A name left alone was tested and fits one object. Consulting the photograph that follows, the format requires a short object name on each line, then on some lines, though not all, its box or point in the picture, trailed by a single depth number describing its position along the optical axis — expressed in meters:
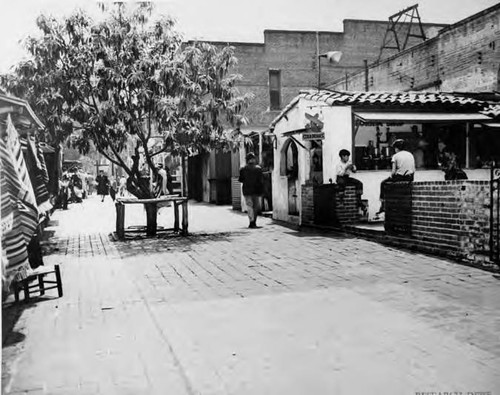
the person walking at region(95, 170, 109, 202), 25.92
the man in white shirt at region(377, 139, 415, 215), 9.24
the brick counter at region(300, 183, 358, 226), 10.69
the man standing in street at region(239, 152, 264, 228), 12.21
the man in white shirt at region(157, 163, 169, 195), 15.93
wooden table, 10.10
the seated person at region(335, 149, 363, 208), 10.66
